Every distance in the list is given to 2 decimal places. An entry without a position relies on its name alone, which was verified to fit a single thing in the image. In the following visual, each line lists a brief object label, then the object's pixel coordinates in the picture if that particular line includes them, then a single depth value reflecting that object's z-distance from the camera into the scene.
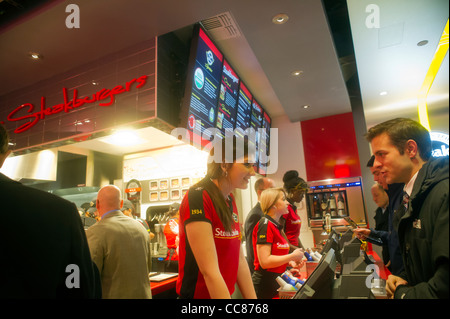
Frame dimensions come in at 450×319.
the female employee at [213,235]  1.21
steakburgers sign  2.77
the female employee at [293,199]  3.34
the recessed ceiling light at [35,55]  2.92
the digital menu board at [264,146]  5.35
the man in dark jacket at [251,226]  2.67
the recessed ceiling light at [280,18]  2.58
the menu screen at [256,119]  4.72
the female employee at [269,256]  2.17
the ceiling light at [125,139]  3.58
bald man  1.39
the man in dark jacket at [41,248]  0.76
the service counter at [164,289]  2.88
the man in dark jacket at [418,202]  0.66
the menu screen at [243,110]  4.11
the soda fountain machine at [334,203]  4.84
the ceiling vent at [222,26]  2.80
